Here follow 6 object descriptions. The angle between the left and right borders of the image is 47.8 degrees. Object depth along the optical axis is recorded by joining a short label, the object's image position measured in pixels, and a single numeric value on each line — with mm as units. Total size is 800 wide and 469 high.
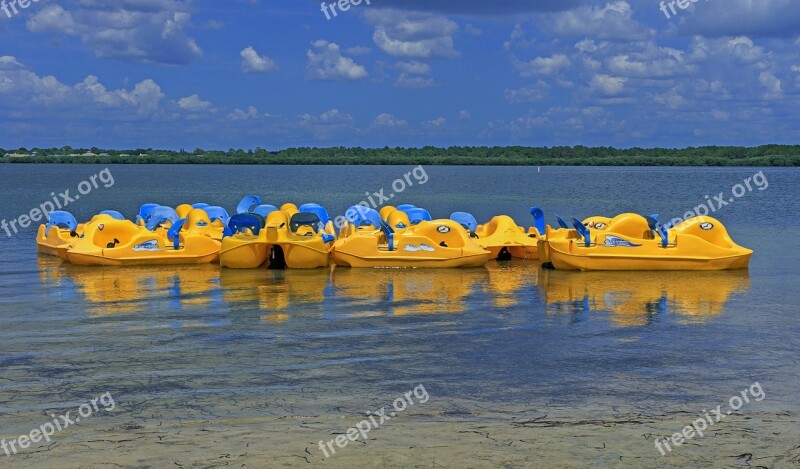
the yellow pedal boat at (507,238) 18656
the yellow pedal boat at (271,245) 16781
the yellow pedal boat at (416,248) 16875
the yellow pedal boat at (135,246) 17156
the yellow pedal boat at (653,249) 16438
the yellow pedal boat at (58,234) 18906
